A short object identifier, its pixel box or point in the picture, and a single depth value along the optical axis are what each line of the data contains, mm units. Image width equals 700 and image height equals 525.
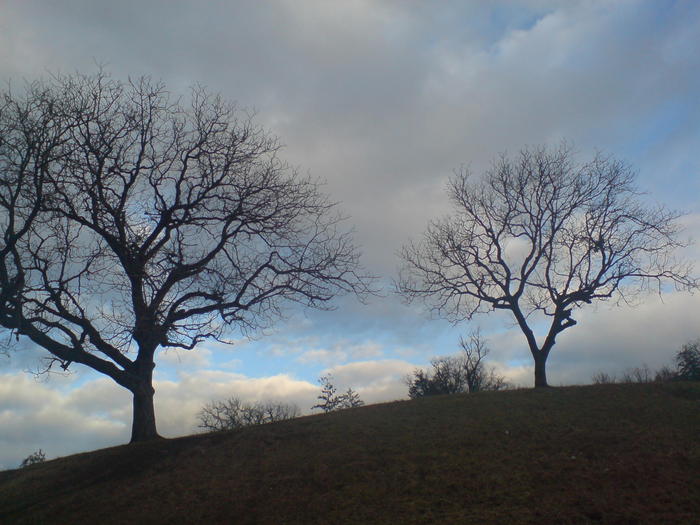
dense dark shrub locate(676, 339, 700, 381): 25344
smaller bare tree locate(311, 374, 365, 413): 51812
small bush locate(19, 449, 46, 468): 30259
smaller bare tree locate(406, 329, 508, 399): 40656
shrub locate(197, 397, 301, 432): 46197
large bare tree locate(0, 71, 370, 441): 16281
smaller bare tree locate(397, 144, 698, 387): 22984
